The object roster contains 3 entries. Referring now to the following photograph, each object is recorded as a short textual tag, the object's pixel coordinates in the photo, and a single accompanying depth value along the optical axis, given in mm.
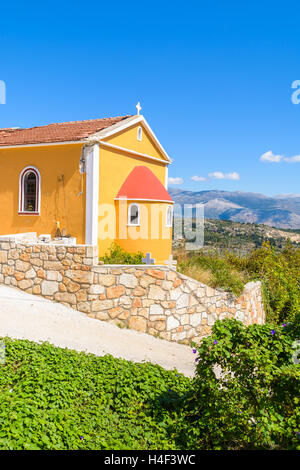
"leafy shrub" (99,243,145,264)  13282
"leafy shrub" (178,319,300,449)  3979
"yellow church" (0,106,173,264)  13578
